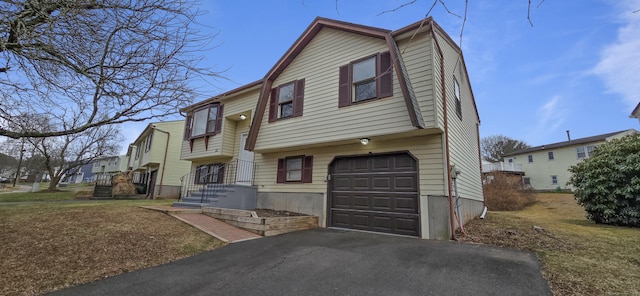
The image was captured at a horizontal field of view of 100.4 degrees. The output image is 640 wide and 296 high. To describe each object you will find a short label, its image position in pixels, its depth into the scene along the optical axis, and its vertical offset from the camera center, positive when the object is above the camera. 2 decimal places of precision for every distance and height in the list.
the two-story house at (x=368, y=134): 7.16 +1.86
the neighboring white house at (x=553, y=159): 26.98 +4.63
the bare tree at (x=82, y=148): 25.27 +3.84
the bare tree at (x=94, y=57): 3.70 +1.96
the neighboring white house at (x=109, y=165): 48.50 +4.07
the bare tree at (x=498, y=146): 38.54 +7.88
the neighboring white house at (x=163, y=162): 19.64 +1.97
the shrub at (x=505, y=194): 16.64 +0.43
